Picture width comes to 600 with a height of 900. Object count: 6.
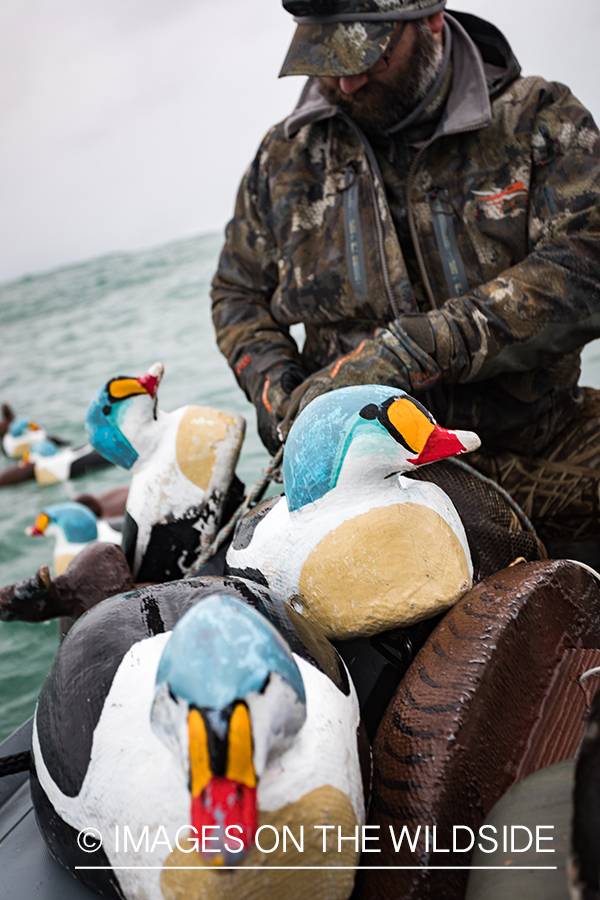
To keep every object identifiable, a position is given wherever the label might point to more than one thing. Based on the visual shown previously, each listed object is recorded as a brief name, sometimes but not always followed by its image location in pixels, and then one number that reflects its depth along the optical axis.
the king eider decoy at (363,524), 0.81
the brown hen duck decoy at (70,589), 1.15
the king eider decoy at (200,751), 0.53
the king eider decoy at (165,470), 1.26
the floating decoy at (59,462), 4.34
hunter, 1.25
